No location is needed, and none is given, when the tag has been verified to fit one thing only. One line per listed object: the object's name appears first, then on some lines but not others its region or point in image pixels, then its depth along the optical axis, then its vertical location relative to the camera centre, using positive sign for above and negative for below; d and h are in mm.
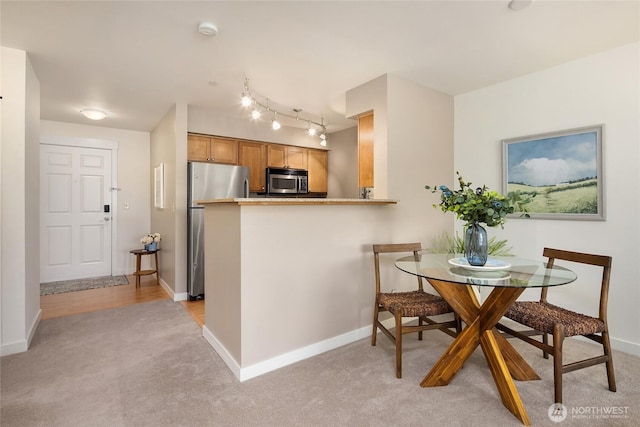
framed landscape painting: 2566 +363
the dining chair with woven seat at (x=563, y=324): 1724 -665
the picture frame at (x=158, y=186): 4355 +376
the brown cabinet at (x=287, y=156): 4863 +904
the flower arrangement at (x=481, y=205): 1896 +44
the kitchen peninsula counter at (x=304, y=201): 2010 +77
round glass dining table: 1711 -589
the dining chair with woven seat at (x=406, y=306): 2090 -668
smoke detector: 2094 +1263
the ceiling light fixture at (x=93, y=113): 3871 +1248
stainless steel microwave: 4758 +488
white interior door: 4527 -19
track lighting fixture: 2987 +1317
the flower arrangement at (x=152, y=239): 4383 -388
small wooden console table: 4305 -729
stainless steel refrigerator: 3775 -52
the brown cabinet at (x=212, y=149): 4145 +872
